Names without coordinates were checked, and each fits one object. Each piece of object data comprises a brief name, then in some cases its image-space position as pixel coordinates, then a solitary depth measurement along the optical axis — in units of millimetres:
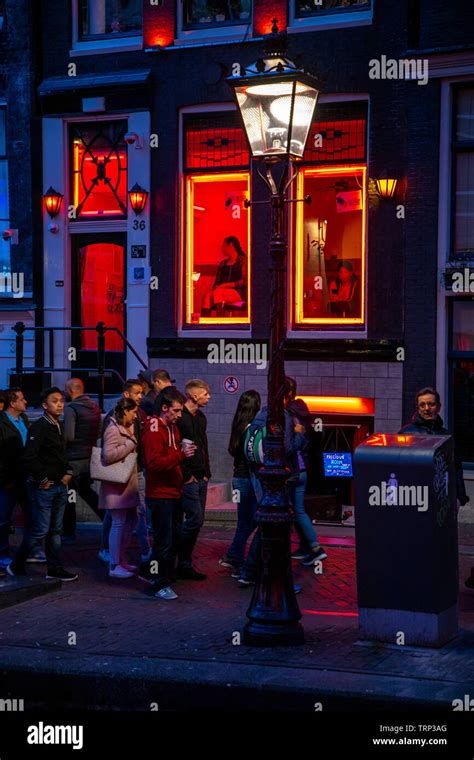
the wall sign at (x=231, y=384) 16344
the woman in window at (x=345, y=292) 16109
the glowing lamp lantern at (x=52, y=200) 17766
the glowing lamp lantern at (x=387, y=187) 15398
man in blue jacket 11483
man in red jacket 10562
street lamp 8992
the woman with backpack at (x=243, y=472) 11320
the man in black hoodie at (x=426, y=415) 11164
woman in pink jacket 11375
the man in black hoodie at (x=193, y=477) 11312
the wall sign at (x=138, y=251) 17188
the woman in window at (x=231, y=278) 16797
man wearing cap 12758
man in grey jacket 13273
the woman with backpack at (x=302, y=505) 11797
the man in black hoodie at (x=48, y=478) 11141
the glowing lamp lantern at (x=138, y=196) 17016
